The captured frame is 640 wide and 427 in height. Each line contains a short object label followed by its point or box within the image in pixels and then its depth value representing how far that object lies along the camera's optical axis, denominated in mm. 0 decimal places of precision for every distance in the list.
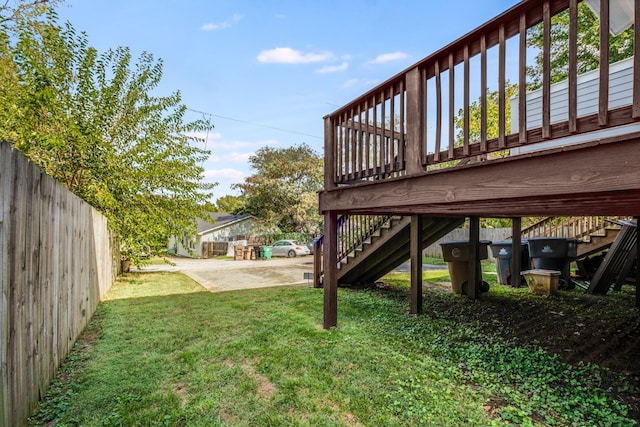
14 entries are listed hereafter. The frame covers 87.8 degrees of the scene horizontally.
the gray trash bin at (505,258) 7355
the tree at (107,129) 5609
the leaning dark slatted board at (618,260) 5996
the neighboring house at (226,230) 22234
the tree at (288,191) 21781
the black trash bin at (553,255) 6566
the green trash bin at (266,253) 17797
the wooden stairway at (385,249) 5426
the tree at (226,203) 42625
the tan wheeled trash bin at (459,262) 5852
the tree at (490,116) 16025
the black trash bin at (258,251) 18156
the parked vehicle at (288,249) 19016
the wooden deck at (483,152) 1569
